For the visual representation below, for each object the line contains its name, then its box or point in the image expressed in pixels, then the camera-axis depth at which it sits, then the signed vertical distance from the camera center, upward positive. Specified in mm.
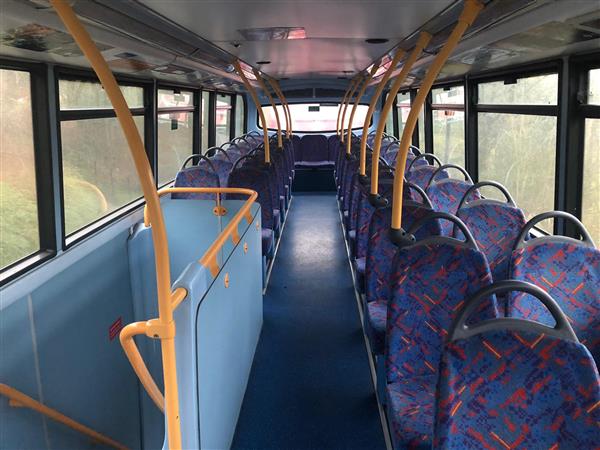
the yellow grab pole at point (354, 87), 8665 +1206
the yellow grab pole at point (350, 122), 7254 +450
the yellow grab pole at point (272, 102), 6336 +817
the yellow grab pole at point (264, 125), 5932 +344
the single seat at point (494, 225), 3877 -507
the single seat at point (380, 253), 3463 -627
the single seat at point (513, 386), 1553 -688
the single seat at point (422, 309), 2447 -727
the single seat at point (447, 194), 4816 -352
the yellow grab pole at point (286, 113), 9362 +871
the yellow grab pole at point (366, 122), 4417 +300
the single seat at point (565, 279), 2533 -590
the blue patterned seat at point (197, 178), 5883 -250
